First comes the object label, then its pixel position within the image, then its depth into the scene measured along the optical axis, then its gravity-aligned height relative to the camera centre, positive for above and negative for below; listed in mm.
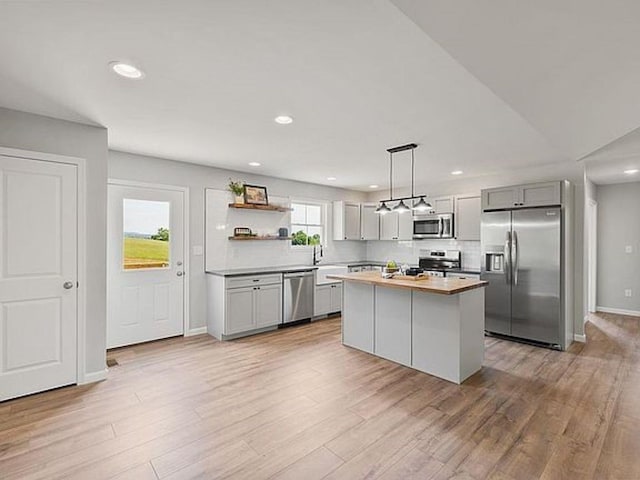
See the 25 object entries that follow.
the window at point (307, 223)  6246 +324
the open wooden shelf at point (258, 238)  5221 +33
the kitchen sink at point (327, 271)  5678 -543
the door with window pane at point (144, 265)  4180 -333
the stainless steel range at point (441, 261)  5781 -364
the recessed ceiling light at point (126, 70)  2108 +1097
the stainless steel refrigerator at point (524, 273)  4234 -419
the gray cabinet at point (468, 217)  5449 +405
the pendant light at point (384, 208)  4107 +405
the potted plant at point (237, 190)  5199 +775
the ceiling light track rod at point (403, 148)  3816 +1095
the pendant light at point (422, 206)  3854 +399
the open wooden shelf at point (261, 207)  5180 +528
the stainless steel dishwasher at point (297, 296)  5227 -895
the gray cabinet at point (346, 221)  6672 +401
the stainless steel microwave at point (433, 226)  5723 +275
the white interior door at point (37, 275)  2832 -327
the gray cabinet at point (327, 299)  5688 -1028
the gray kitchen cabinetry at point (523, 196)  4285 +620
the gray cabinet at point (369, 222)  6949 +386
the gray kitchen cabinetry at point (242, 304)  4555 -915
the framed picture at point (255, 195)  5320 +729
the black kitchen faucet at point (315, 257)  6481 -329
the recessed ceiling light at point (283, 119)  2988 +1101
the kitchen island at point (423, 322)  3273 -882
